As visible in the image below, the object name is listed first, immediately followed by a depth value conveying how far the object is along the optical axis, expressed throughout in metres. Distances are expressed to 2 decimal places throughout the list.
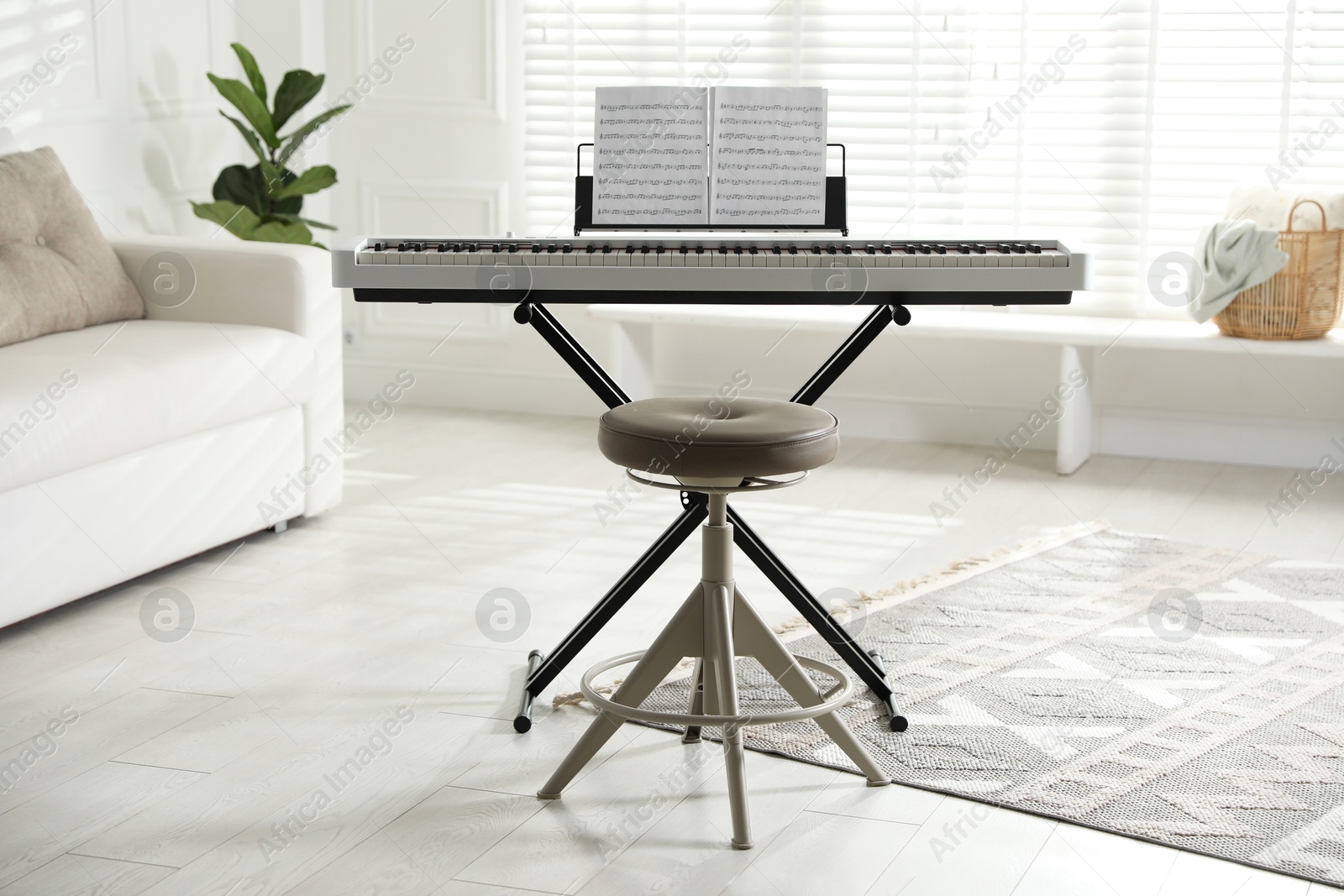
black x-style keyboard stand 2.31
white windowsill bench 4.02
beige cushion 3.20
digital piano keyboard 2.20
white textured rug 2.09
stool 1.96
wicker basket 3.97
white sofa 2.76
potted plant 4.39
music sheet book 2.36
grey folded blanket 3.95
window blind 4.14
